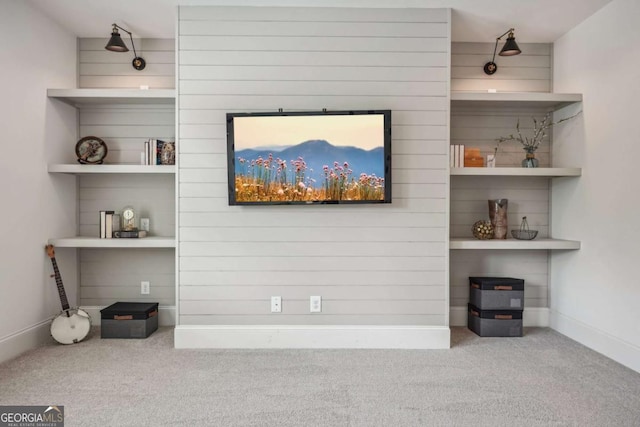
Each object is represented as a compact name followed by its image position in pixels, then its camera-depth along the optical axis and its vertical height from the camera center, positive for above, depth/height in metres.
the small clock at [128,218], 3.75 -0.11
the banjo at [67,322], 3.36 -0.95
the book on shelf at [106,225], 3.66 -0.17
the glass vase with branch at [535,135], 3.95 +0.68
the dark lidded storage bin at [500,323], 3.60 -0.99
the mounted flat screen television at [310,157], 3.24 +0.38
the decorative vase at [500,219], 3.75 -0.11
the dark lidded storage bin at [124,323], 3.52 -0.99
